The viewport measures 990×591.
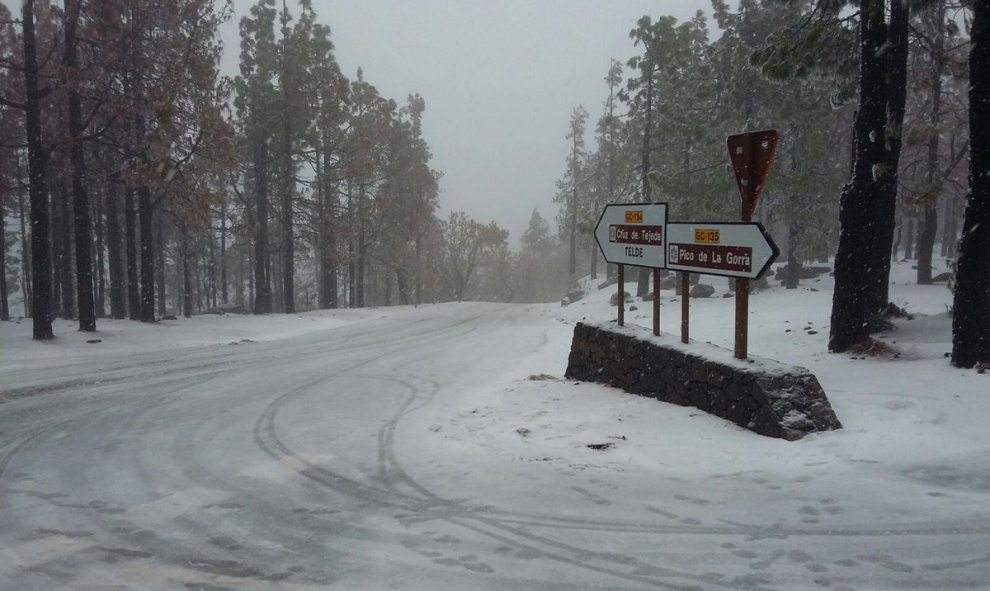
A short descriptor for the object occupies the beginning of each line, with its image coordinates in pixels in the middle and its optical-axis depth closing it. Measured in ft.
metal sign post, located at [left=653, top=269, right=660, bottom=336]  26.51
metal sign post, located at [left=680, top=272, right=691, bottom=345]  23.95
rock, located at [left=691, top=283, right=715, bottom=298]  94.22
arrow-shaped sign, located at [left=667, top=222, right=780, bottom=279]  19.89
